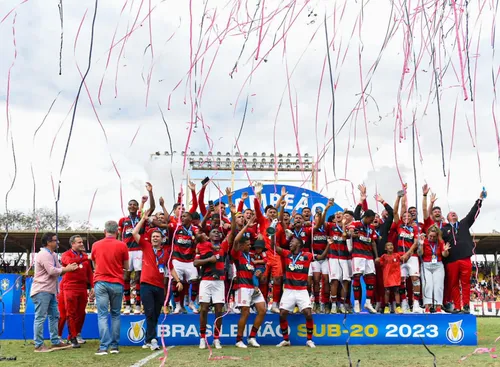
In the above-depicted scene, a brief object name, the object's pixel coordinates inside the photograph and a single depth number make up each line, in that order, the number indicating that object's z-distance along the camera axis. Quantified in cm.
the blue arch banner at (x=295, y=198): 1427
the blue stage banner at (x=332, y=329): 927
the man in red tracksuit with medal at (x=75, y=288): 904
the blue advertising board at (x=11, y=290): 1414
